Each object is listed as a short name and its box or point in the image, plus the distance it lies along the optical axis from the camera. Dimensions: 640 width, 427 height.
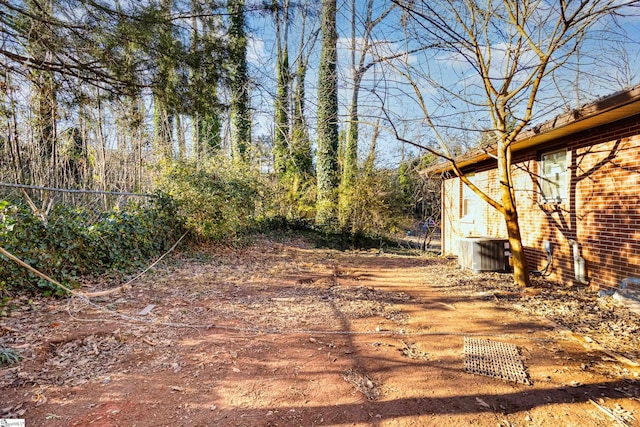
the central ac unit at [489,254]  6.57
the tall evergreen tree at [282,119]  13.31
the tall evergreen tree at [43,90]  3.99
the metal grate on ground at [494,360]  2.71
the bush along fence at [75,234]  4.23
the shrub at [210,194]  7.85
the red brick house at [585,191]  4.56
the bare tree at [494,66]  4.66
